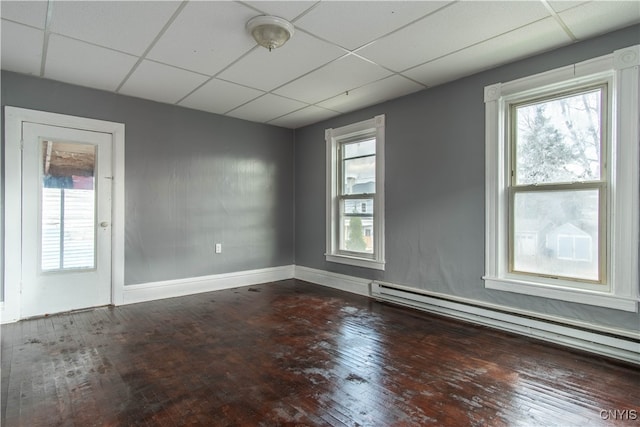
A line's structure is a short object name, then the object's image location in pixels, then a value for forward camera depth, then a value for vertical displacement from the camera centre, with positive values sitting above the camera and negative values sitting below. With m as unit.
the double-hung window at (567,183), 2.52 +0.28
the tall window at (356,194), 4.38 +0.31
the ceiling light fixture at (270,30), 2.42 +1.39
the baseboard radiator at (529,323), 2.51 -0.95
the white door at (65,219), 3.52 -0.05
